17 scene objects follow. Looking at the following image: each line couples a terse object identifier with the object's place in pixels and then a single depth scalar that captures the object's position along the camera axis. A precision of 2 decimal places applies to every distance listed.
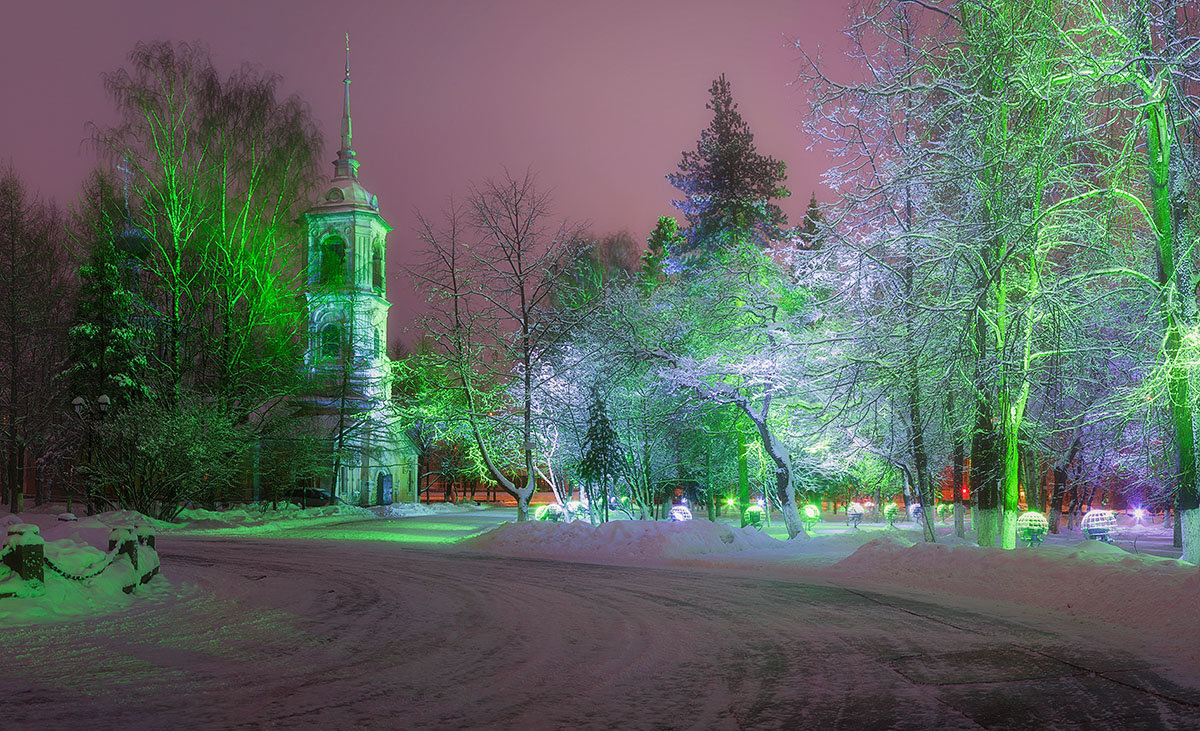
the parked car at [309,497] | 46.31
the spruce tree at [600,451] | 24.38
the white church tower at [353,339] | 43.72
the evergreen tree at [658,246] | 45.25
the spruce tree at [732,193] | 37.84
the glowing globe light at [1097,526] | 23.67
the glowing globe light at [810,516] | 37.25
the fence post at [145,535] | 13.18
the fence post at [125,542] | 12.14
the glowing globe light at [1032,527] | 22.19
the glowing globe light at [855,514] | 35.78
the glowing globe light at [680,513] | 35.58
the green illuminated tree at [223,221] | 31.81
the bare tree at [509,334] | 25.86
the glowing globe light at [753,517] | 30.69
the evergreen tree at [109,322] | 33.94
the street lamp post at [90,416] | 27.80
